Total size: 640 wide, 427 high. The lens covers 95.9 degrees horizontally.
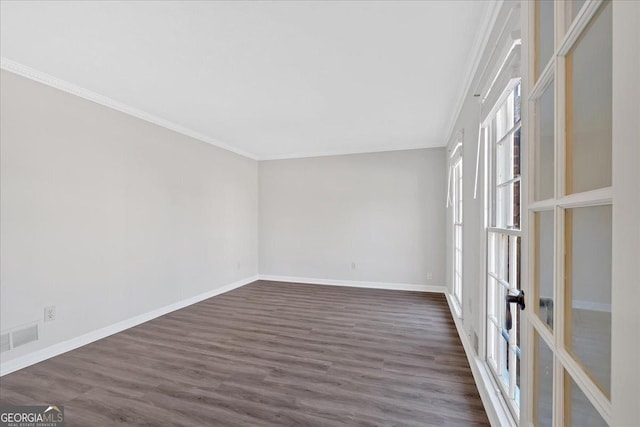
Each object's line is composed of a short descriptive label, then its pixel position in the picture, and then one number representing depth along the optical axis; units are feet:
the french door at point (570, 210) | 1.97
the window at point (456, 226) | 12.00
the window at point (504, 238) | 5.22
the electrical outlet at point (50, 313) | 8.54
